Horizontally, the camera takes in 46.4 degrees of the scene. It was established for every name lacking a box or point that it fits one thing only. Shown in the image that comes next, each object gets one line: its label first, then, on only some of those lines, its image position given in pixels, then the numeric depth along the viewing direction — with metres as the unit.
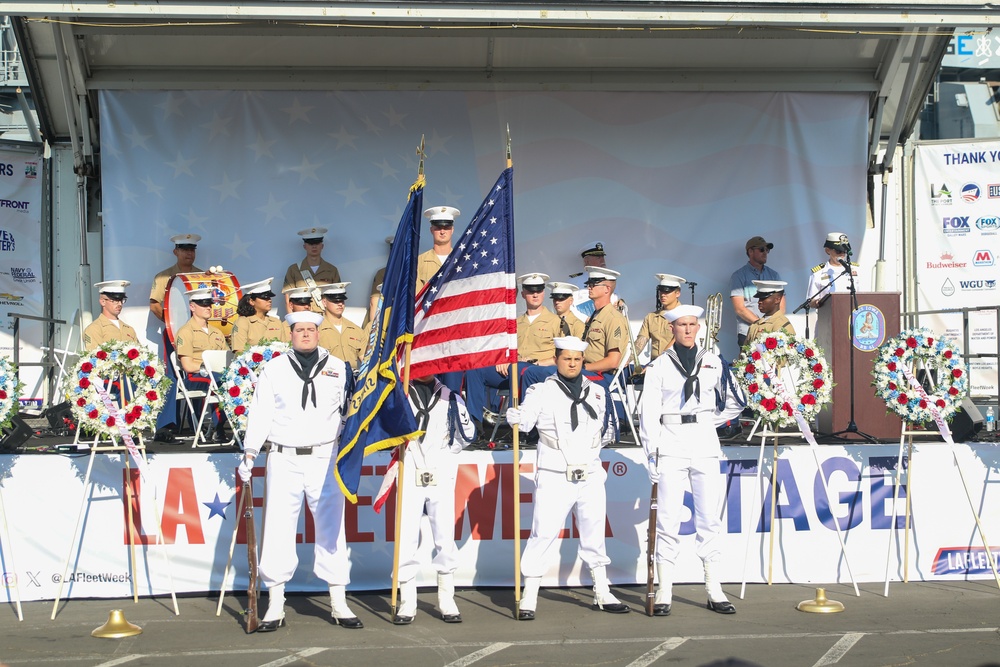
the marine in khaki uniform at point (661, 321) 11.93
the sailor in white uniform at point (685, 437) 8.98
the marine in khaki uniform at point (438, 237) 12.03
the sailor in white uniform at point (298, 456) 8.52
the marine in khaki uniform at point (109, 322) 11.70
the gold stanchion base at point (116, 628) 8.26
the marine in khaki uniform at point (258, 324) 11.66
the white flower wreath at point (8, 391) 9.28
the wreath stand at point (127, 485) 9.20
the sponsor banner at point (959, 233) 13.48
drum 12.10
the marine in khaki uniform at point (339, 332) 11.78
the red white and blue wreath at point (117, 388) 9.26
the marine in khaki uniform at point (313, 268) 12.89
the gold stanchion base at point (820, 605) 8.84
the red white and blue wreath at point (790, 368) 9.78
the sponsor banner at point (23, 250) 12.96
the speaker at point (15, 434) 9.97
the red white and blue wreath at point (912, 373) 9.81
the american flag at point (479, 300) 9.02
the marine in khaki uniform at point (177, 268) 12.66
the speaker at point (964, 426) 10.66
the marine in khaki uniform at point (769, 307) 11.73
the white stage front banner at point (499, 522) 9.62
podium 10.84
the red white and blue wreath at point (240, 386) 9.74
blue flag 8.45
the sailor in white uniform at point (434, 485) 8.76
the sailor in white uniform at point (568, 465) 8.91
